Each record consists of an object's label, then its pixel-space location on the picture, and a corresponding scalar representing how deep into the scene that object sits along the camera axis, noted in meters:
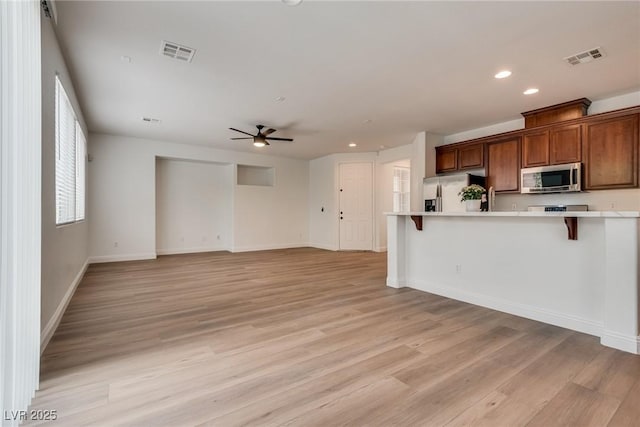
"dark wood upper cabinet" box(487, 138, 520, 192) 5.13
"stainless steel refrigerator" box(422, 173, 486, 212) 5.56
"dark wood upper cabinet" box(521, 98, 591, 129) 4.45
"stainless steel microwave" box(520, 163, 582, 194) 4.41
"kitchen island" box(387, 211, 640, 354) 2.46
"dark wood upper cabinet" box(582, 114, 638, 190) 3.94
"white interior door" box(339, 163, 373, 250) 8.30
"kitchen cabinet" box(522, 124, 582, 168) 4.45
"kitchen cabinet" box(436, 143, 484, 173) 5.64
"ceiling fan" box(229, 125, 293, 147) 5.58
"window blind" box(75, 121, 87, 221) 4.74
